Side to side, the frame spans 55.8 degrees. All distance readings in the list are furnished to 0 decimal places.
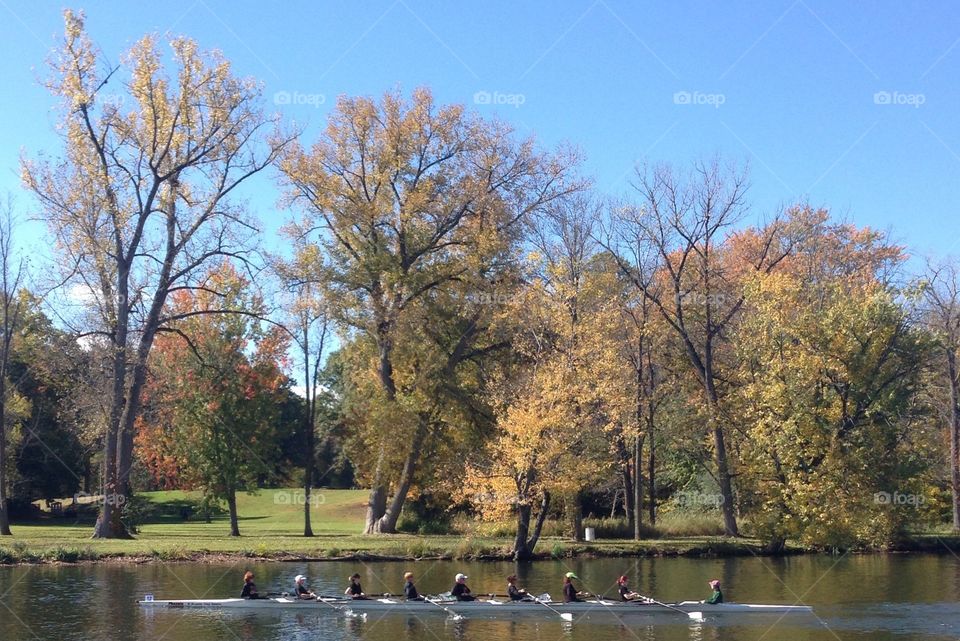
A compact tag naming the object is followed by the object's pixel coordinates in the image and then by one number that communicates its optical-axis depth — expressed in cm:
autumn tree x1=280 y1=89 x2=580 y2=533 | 4475
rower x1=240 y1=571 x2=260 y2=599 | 2705
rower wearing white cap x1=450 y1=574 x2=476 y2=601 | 2688
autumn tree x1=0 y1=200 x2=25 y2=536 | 4562
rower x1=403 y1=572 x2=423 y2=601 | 2720
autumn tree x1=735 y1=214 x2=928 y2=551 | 4062
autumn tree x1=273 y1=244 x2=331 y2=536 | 4353
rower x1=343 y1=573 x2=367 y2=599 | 2708
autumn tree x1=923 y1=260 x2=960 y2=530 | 4962
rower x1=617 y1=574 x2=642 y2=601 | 2666
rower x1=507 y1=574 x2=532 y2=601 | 2667
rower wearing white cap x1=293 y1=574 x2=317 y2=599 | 2704
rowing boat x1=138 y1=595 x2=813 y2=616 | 2592
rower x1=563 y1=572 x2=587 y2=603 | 2681
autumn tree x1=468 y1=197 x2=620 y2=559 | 3638
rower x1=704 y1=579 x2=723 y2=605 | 2606
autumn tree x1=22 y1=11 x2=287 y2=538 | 3869
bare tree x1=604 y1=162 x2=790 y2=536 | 4781
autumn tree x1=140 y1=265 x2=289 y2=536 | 4691
